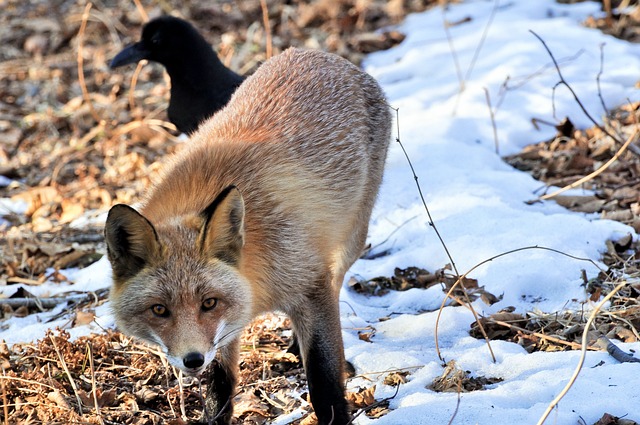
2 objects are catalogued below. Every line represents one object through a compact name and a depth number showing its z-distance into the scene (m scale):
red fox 6.30
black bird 12.56
